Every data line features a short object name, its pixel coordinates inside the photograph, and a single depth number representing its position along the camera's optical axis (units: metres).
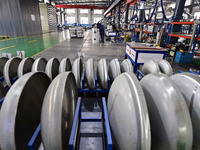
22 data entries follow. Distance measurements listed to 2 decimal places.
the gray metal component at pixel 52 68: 1.73
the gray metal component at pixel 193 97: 0.79
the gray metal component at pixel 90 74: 1.76
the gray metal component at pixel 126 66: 1.81
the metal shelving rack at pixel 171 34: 3.67
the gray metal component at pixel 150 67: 1.62
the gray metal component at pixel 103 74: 1.76
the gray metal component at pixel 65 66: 1.85
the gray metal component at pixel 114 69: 1.81
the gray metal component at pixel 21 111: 0.74
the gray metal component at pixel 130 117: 0.61
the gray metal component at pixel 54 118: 0.69
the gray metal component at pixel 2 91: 1.38
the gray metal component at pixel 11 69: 1.73
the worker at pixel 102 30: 7.79
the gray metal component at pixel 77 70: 1.80
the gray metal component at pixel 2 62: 2.04
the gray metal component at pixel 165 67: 1.61
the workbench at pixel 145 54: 2.74
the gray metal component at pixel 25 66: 1.72
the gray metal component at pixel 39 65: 1.75
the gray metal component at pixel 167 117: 0.64
